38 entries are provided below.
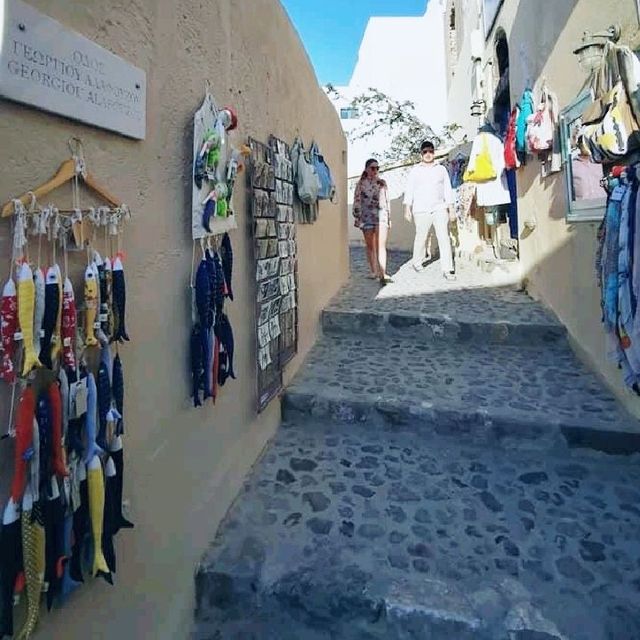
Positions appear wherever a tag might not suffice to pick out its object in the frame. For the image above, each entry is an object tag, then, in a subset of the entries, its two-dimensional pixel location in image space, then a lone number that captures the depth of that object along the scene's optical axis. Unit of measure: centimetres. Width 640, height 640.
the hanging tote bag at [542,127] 340
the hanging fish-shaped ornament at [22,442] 83
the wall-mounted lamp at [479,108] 694
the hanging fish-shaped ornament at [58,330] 89
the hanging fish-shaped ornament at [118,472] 109
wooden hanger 84
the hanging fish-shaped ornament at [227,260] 173
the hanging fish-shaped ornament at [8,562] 82
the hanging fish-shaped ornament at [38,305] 85
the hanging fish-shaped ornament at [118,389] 108
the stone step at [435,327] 338
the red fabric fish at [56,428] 89
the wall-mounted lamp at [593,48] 222
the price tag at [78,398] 95
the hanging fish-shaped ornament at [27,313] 82
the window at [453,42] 1091
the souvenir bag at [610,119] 189
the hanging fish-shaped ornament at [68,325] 91
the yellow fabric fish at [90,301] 99
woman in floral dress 550
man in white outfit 507
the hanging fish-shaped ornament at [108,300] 104
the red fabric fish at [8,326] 81
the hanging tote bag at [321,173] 330
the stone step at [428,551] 143
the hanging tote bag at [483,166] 516
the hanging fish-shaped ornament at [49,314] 87
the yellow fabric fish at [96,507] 101
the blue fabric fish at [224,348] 166
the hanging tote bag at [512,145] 439
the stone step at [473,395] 226
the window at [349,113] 1191
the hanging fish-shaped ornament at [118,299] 106
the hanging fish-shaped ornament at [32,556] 85
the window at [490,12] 547
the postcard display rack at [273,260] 216
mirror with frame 265
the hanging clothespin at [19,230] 83
